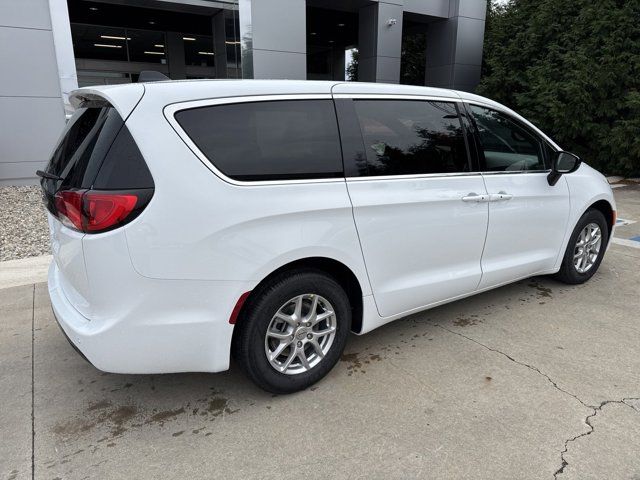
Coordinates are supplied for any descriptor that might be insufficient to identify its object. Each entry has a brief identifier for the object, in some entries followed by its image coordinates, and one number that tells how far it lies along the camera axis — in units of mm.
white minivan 2168
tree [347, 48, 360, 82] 22433
